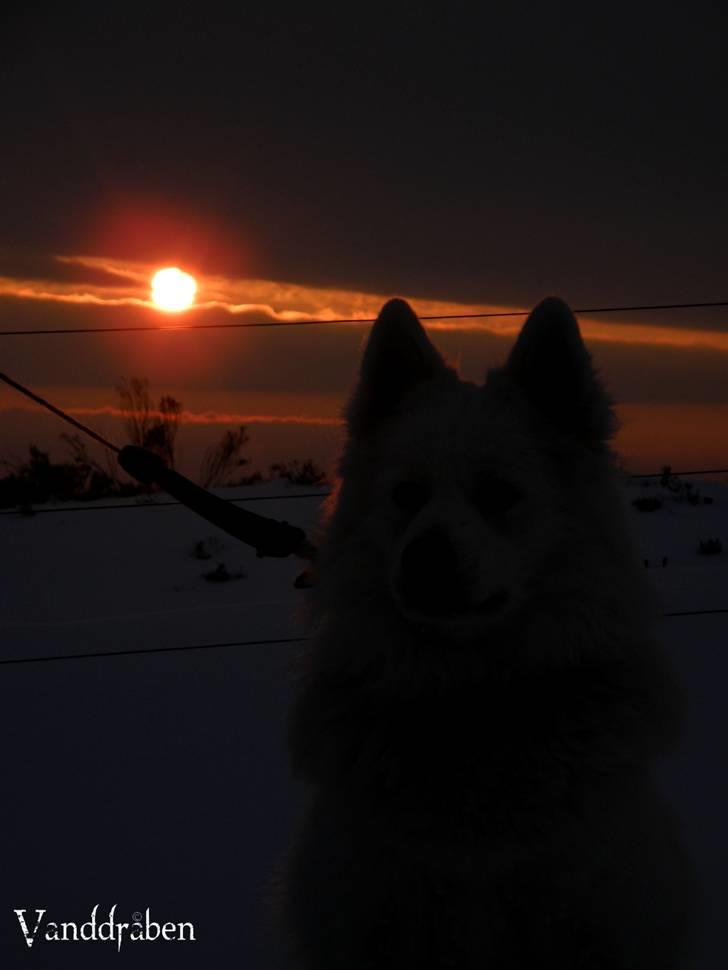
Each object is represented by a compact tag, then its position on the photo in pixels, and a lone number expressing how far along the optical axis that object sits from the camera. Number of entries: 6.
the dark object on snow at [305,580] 2.63
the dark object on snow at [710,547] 7.89
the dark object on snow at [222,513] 3.16
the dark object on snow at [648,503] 9.00
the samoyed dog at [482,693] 2.11
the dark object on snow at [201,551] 8.11
